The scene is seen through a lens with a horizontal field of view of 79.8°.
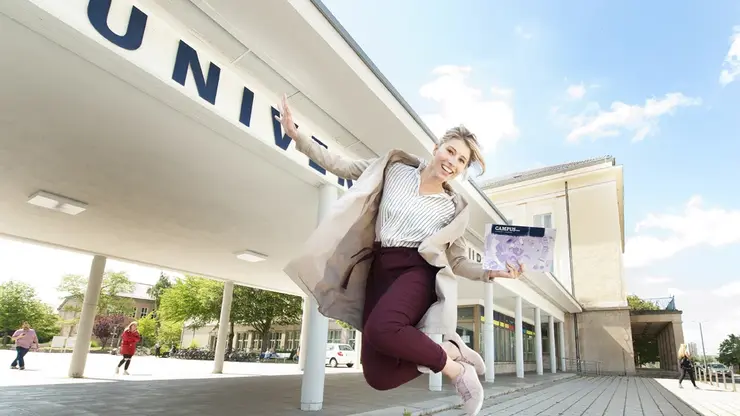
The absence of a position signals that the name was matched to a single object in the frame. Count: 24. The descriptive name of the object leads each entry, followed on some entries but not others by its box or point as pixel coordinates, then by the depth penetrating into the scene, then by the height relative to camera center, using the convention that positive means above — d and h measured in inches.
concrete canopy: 176.7 +99.8
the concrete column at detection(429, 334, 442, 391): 418.0 -42.0
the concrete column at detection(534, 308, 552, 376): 882.1 +1.0
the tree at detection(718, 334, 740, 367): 2524.6 +17.0
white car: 1024.2 -52.3
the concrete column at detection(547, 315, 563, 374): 1051.3 -2.9
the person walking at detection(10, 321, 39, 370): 518.0 -30.9
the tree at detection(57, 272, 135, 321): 2086.6 +144.7
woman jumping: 78.6 +14.2
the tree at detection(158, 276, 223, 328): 1330.0 +68.0
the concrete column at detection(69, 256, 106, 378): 451.5 -7.5
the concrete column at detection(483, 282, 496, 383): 574.9 +11.4
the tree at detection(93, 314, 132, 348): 2187.7 -32.4
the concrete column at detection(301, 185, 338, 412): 273.9 -20.6
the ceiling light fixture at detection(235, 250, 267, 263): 503.8 +79.8
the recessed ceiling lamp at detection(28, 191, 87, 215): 333.7 +85.5
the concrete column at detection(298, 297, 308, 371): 770.4 -8.7
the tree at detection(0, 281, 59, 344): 2089.1 +28.3
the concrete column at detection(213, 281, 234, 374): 652.7 -18.9
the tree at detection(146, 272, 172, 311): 3043.8 +236.1
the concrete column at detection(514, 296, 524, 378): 710.6 +7.0
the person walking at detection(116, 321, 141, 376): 511.2 -22.7
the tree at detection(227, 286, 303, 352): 1306.6 +65.4
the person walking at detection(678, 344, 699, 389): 684.7 -19.1
